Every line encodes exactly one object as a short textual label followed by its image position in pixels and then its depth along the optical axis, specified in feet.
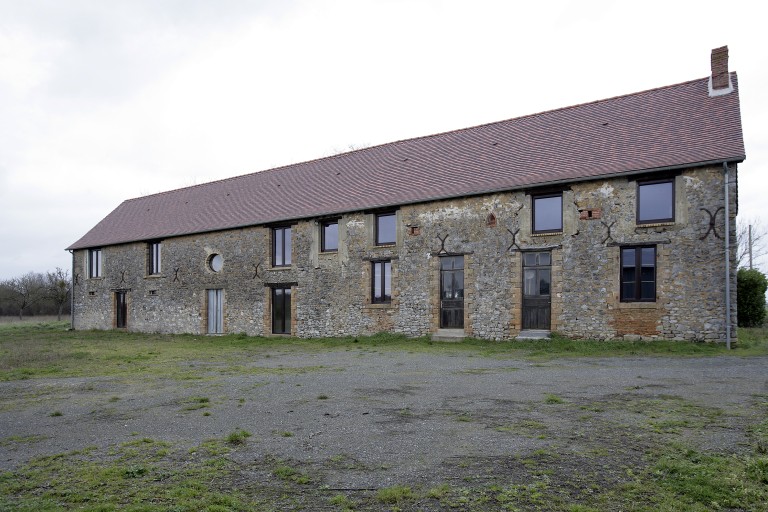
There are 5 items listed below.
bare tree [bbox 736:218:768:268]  140.05
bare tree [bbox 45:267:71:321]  135.13
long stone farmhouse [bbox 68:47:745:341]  45.07
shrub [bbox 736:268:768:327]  60.85
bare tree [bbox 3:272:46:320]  145.69
